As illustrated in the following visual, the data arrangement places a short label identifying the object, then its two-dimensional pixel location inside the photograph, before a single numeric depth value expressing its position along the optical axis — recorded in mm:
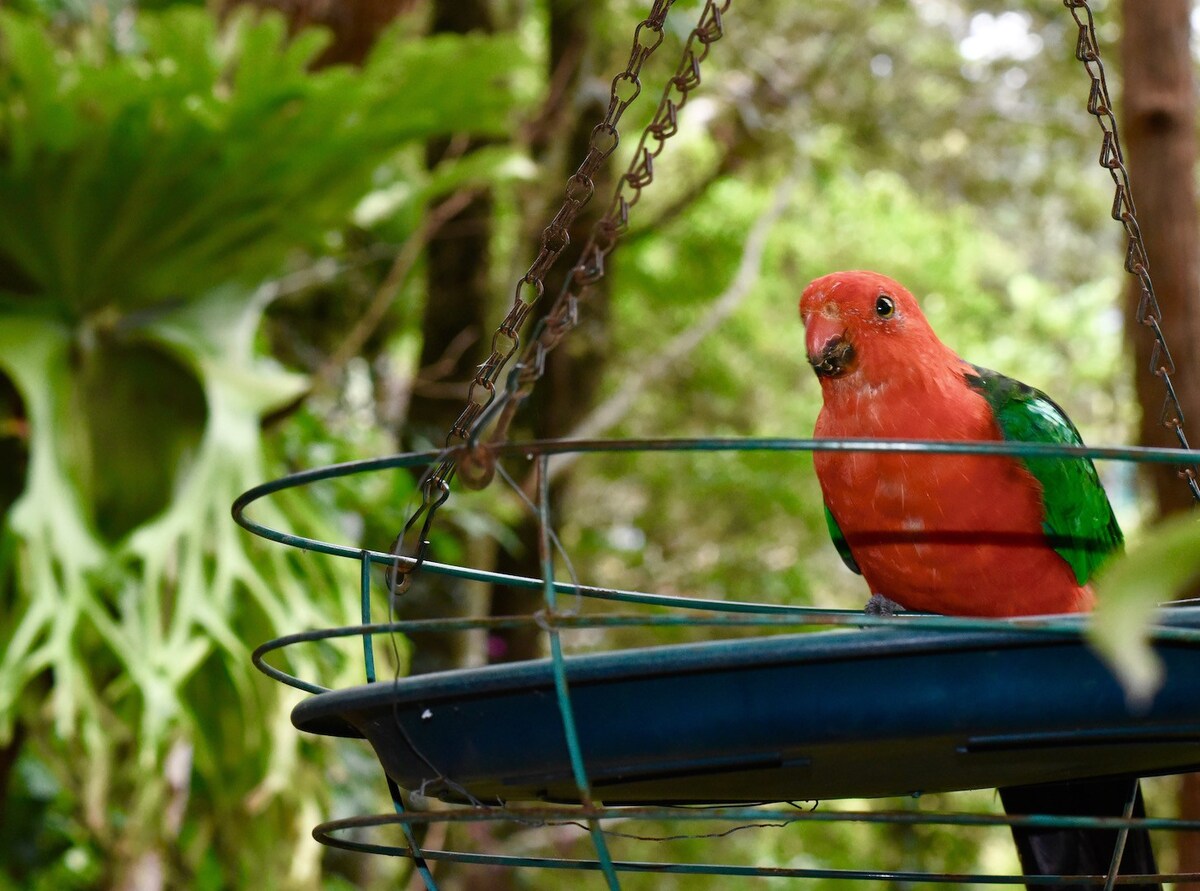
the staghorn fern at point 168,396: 2682
